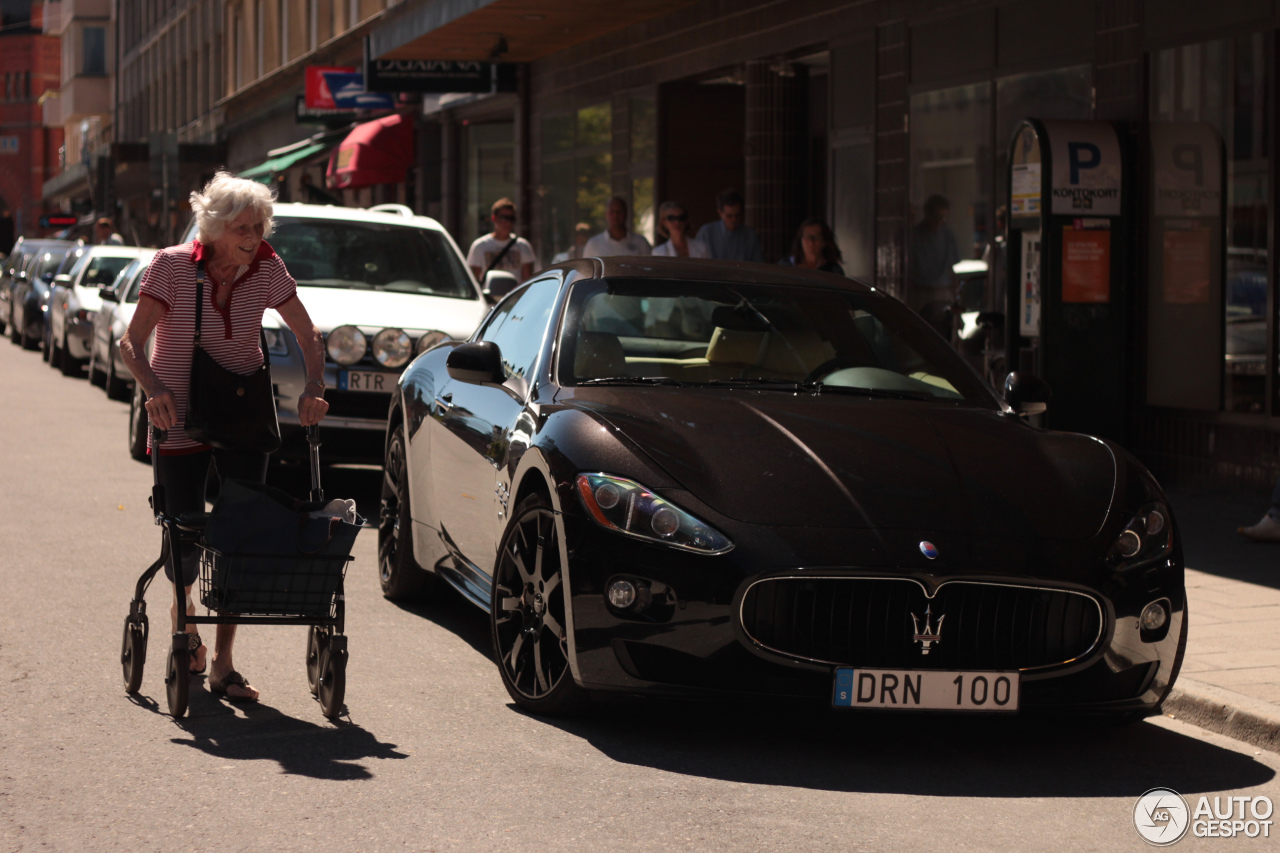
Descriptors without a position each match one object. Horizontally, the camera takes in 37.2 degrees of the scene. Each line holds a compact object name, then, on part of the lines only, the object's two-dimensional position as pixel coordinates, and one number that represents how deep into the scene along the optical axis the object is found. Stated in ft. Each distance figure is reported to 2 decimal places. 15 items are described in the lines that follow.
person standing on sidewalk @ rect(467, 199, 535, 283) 56.03
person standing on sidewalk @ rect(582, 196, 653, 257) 51.93
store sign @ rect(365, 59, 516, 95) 80.23
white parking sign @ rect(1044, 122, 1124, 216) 39.04
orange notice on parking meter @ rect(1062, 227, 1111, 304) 39.27
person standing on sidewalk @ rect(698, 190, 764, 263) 51.03
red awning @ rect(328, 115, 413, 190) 97.19
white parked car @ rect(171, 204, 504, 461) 36.63
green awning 112.57
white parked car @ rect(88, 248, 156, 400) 58.29
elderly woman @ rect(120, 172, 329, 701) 19.36
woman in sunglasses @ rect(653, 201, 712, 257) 49.88
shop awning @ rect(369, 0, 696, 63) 65.46
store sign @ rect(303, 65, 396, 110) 101.60
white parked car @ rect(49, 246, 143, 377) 77.41
